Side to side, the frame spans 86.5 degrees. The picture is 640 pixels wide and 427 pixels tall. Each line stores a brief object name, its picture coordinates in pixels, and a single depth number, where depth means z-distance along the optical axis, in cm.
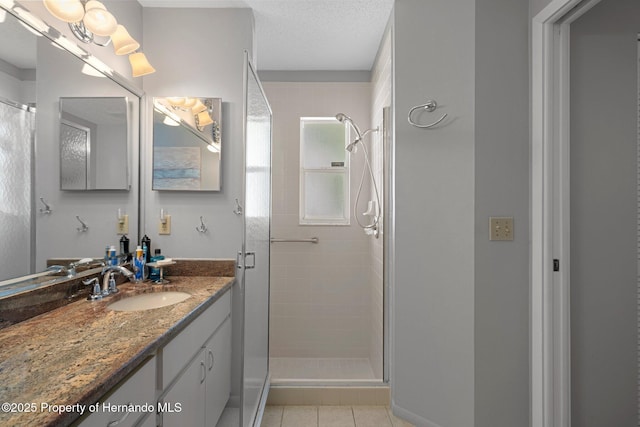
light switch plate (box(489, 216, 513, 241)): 173
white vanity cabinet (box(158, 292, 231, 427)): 123
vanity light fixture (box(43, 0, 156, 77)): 146
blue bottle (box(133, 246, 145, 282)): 192
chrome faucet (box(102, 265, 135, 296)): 163
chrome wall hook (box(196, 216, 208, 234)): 219
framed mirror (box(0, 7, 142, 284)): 124
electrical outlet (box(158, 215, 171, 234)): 218
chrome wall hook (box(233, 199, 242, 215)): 221
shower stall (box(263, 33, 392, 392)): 319
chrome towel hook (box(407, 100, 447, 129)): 190
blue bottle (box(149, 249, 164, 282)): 197
